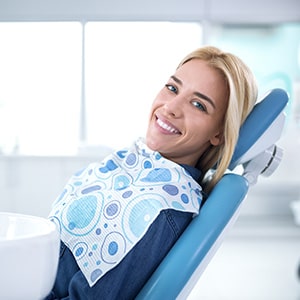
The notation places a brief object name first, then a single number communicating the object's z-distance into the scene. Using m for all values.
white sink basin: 0.86
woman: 1.24
